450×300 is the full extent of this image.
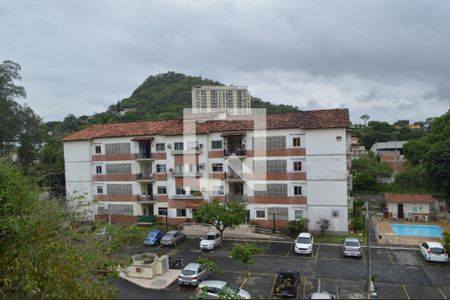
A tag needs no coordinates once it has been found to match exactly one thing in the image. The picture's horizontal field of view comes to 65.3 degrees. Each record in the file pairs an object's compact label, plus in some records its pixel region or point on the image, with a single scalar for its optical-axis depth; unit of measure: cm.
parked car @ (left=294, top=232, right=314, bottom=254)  2770
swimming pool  3391
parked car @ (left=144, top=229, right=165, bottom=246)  3169
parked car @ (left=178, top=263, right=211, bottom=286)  2147
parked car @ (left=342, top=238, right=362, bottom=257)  2673
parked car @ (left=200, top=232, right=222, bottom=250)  2980
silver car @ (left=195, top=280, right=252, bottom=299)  1814
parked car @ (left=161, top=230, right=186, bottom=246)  3128
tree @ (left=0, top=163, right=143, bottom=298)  1004
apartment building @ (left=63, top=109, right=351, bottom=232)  3256
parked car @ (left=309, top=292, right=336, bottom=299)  1725
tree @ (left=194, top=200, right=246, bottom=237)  2973
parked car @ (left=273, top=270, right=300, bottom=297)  1972
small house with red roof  3834
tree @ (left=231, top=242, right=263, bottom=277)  2150
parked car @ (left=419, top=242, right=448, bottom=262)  2531
